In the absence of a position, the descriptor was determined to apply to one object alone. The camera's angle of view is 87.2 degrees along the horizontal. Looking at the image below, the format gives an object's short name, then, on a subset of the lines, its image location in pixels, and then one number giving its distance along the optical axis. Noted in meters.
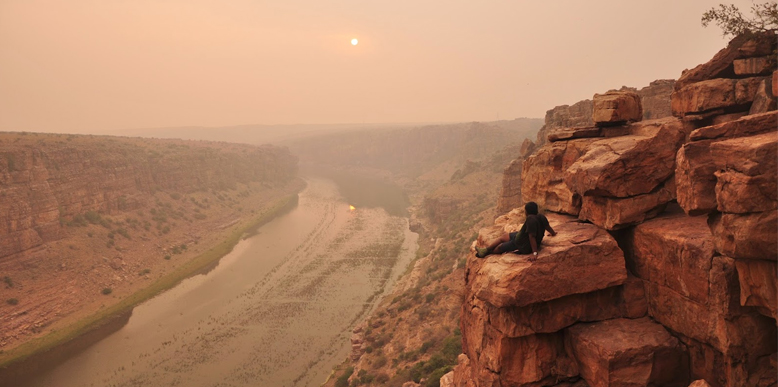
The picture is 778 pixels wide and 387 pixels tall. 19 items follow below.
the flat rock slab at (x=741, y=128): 7.58
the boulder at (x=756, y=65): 10.98
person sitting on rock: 9.60
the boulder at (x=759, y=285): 7.01
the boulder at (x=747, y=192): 6.74
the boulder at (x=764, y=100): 9.88
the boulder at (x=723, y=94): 10.59
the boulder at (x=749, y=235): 6.75
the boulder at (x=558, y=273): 9.13
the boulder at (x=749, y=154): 6.78
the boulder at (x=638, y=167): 9.75
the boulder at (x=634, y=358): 8.56
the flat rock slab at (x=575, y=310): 9.48
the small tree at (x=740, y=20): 11.77
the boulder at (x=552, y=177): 12.27
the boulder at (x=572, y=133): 12.94
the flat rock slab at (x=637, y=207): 9.80
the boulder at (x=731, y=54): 11.32
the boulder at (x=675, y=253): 8.19
